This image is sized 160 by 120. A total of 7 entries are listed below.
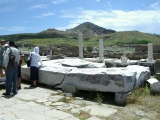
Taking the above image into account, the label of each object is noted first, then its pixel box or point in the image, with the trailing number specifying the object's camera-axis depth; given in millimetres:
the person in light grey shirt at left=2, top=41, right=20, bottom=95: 4220
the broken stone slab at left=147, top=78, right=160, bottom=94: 4256
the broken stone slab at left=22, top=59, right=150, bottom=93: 3911
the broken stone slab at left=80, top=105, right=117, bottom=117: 3297
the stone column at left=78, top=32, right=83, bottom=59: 9962
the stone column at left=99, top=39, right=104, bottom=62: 9449
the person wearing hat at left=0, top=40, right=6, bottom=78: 4760
